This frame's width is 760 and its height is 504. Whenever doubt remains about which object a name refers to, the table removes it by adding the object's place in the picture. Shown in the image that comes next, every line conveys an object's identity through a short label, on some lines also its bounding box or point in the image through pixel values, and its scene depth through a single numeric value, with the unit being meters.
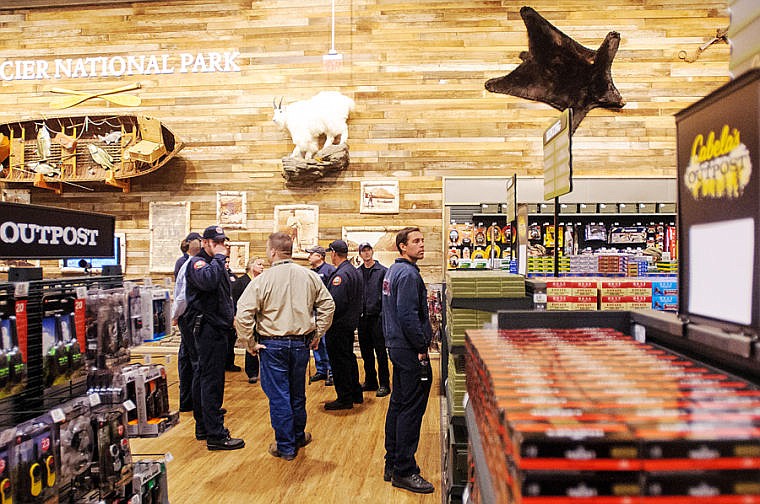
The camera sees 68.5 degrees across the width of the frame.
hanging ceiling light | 7.77
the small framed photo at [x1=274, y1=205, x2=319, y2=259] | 8.56
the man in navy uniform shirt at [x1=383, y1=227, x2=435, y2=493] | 3.63
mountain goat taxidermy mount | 8.22
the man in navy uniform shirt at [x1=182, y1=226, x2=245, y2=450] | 4.36
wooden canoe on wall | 8.45
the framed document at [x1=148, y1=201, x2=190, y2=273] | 8.74
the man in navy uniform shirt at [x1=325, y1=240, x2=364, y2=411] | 5.60
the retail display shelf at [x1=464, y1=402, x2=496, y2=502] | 0.94
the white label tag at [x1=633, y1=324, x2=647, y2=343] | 1.36
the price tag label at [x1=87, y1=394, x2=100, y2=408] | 2.25
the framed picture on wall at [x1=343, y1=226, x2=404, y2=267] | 8.37
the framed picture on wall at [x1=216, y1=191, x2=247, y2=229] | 8.71
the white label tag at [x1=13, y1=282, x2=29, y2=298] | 2.04
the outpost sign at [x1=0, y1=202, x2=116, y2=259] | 2.04
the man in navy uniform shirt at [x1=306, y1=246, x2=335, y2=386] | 6.26
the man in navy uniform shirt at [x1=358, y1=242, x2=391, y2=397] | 6.15
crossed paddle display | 8.91
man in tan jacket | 4.22
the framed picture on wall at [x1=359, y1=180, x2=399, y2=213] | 8.49
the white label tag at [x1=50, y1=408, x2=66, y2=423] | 1.97
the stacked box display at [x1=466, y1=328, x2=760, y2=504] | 0.62
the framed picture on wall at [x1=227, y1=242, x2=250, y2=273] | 8.64
